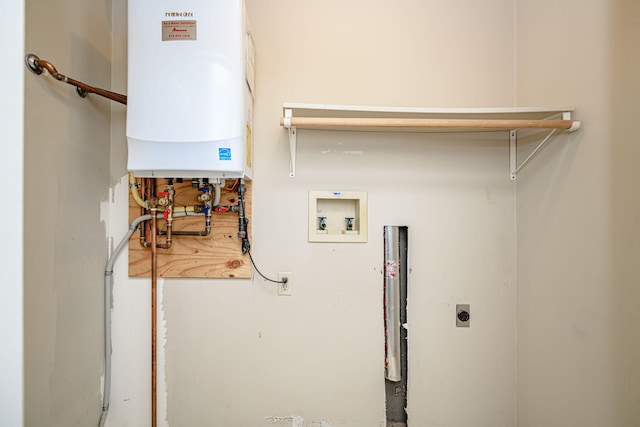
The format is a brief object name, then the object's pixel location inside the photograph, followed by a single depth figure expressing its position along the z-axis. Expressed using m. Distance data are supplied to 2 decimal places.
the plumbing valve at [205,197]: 1.21
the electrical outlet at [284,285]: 1.31
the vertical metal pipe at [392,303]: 1.28
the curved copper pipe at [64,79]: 0.90
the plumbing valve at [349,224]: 1.35
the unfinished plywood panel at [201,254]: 1.29
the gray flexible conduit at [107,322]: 1.24
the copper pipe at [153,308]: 1.22
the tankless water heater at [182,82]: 0.99
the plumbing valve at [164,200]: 1.20
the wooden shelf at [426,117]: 1.11
